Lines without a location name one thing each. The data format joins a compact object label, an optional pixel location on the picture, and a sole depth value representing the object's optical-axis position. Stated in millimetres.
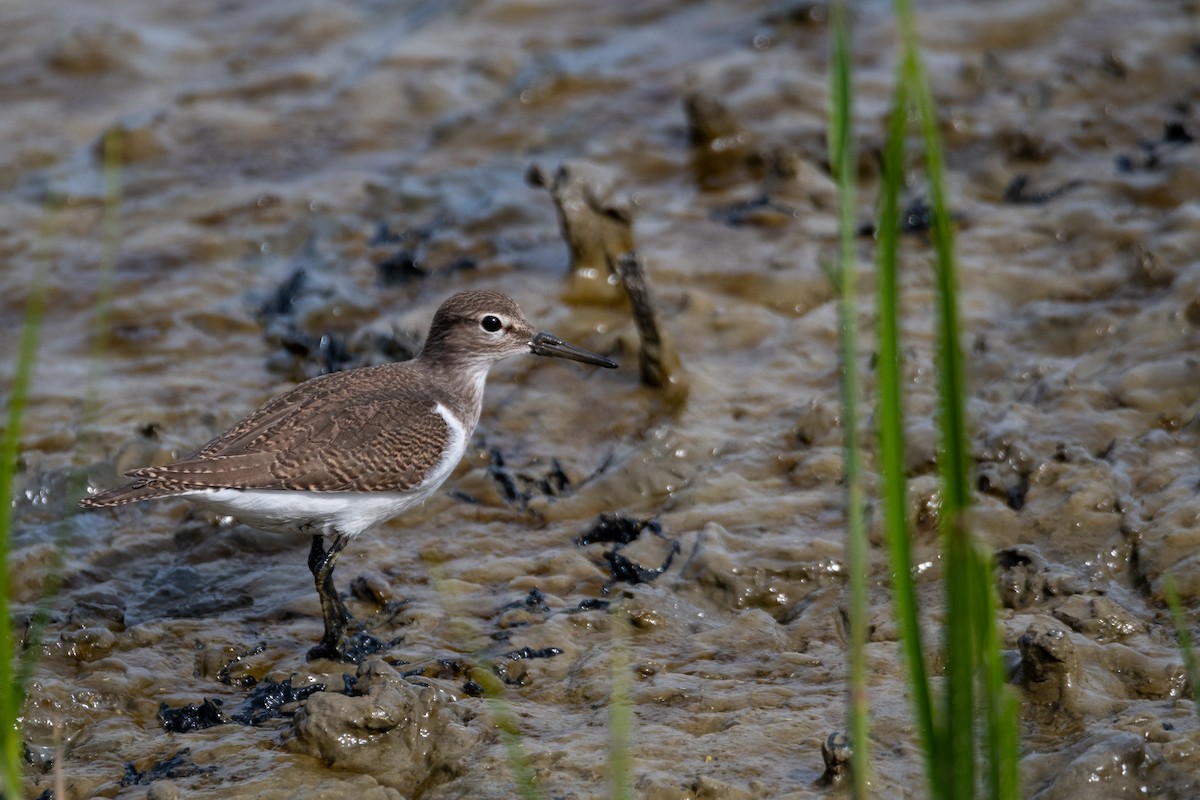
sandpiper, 12055
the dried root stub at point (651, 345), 15719
